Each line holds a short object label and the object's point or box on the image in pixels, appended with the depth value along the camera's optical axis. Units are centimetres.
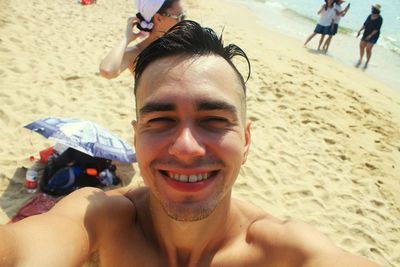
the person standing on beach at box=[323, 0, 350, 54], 1003
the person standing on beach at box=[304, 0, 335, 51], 1000
